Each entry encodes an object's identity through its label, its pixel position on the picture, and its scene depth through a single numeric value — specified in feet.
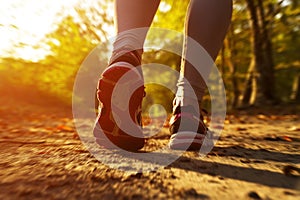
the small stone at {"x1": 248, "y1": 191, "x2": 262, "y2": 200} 2.00
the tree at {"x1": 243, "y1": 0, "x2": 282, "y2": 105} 16.12
